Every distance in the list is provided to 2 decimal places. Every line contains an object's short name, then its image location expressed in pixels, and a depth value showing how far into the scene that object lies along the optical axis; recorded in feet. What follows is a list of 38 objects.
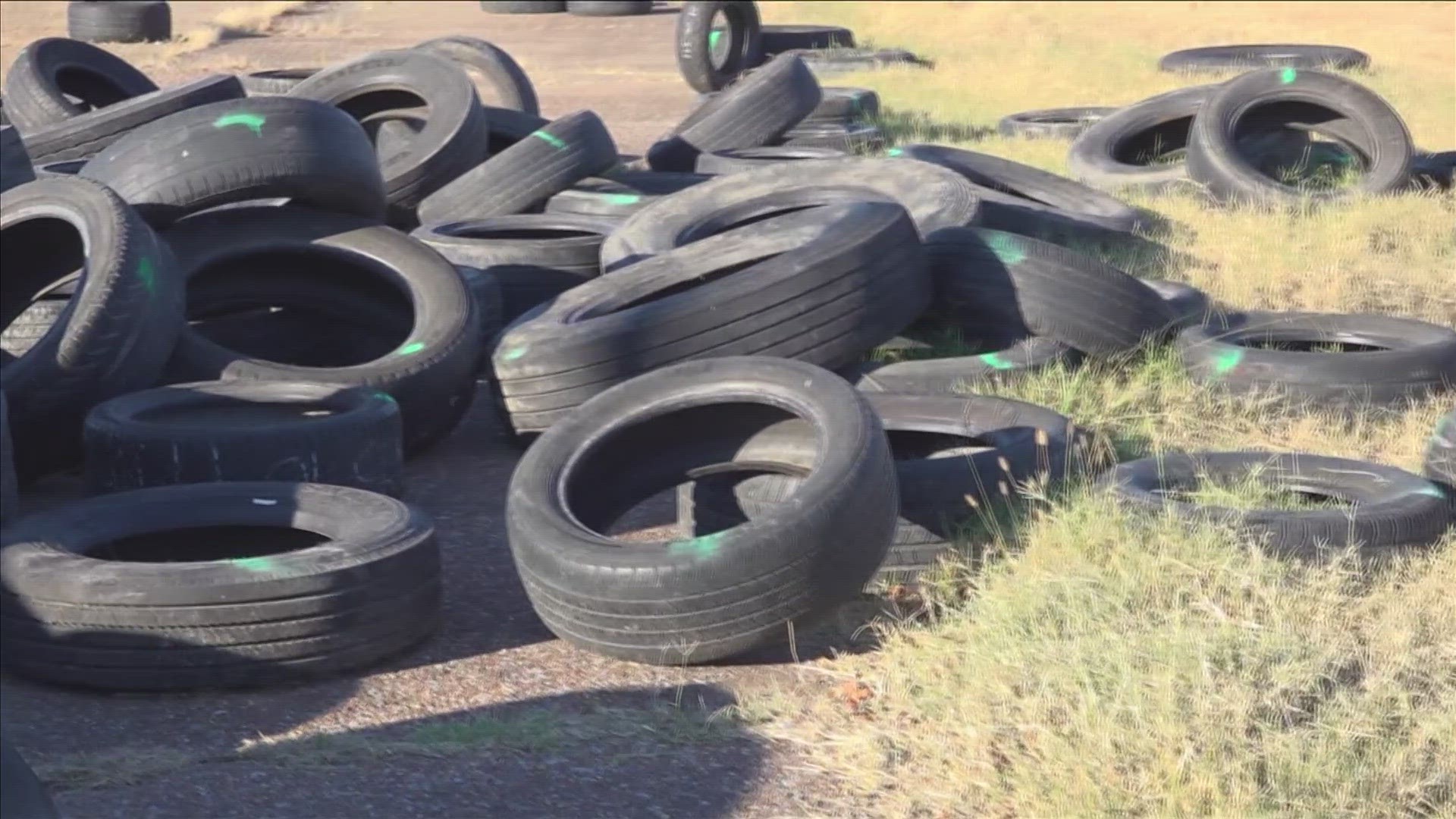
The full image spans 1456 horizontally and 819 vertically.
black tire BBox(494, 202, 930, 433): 21.75
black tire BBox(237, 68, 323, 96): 45.83
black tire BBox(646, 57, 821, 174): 41.06
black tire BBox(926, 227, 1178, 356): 24.12
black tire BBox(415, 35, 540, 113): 44.37
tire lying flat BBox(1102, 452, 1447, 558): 17.39
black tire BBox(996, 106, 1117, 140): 49.98
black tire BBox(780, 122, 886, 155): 44.93
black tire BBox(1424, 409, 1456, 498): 19.44
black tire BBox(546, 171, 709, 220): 33.17
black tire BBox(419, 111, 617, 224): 32.99
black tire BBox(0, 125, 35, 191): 25.38
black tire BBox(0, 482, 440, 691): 15.55
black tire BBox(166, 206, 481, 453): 22.85
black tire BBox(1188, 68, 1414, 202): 37.55
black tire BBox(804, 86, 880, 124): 51.49
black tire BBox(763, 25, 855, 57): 72.02
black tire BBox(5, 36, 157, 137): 37.47
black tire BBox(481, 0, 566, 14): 97.45
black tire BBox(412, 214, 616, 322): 28.50
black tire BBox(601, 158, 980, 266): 27.61
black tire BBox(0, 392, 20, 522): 17.85
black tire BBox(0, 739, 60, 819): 10.53
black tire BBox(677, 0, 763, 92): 63.36
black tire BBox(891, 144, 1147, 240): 32.99
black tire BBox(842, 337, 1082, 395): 23.16
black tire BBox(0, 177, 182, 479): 20.99
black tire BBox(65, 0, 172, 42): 83.05
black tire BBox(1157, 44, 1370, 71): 61.36
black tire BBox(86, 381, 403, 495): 19.62
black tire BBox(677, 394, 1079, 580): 18.26
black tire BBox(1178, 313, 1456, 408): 23.94
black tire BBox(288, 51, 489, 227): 33.83
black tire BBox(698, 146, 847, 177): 38.96
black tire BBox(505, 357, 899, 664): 15.66
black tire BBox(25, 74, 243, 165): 32.24
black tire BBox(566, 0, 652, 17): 96.12
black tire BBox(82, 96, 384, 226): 23.80
